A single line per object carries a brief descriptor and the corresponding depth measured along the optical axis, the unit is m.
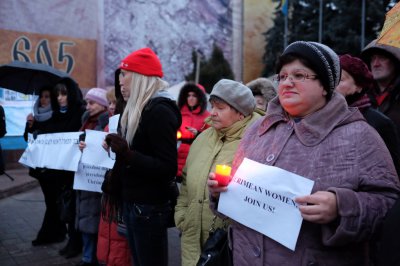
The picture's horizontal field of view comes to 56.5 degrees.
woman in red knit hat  2.49
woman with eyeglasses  1.39
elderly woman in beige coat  2.46
